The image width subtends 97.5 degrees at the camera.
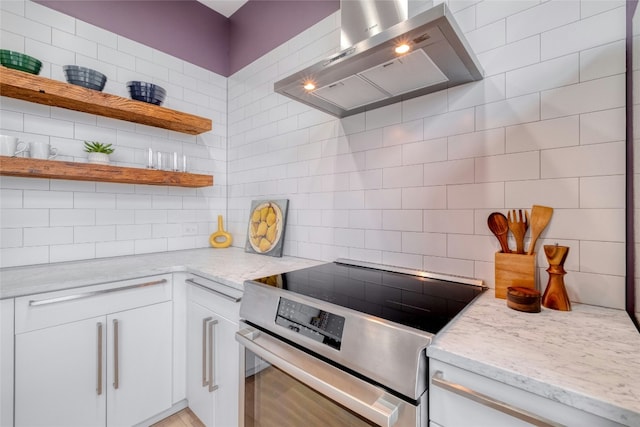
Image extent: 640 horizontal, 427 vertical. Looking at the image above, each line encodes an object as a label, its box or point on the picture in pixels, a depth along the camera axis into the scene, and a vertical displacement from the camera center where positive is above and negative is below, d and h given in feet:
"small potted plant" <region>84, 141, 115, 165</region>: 5.62 +1.22
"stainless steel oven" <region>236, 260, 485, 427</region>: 2.28 -1.28
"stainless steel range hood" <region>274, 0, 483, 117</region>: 2.88 +1.85
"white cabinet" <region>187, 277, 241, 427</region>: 4.23 -2.28
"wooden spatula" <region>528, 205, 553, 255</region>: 3.28 -0.08
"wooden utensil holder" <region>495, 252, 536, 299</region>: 3.22 -0.68
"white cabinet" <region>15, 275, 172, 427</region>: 3.92 -2.23
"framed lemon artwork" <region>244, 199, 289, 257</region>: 6.26 -0.33
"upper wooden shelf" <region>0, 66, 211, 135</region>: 4.66 +2.11
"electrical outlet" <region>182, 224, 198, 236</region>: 7.48 -0.45
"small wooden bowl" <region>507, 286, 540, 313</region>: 2.85 -0.90
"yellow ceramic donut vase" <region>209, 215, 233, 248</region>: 7.72 -0.72
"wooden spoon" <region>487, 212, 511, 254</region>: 3.54 -0.19
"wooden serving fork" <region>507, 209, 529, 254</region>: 3.42 -0.17
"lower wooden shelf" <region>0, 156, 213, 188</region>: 4.62 +0.76
